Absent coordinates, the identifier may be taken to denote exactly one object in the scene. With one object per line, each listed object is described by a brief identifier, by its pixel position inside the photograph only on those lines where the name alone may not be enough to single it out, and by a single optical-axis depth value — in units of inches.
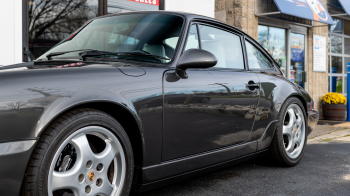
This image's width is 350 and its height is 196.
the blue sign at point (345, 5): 433.4
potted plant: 400.5
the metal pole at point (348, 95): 384.5
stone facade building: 353.1
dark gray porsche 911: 70.1
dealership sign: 289.4
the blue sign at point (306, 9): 344.1
